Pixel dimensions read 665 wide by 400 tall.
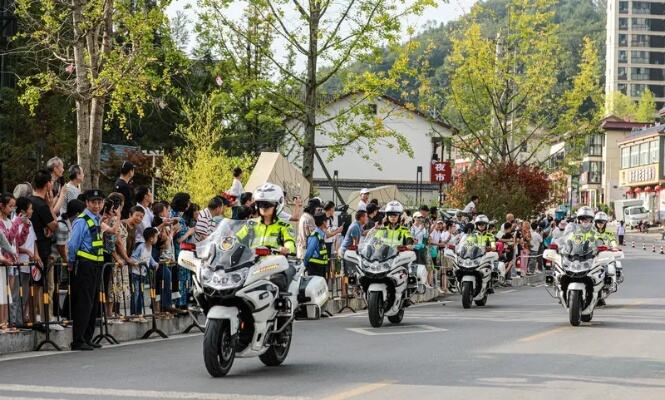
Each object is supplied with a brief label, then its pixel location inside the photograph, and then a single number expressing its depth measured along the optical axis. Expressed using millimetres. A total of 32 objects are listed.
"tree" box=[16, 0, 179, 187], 24812
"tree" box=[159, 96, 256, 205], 42188
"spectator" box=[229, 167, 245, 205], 21984
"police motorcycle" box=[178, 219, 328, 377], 11320
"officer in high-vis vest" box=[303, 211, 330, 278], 20047
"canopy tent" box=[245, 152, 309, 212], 30281
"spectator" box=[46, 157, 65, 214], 15648
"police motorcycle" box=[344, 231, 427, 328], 18062
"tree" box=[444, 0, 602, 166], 52062
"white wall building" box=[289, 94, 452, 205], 77938
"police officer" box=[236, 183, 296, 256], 12172
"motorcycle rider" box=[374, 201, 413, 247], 18594
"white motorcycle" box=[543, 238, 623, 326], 18531
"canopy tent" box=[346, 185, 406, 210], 43438
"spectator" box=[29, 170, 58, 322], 14711
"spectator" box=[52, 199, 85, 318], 15086
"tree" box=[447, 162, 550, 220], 43781
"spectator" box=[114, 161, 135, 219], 17278
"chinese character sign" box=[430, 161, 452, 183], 35469
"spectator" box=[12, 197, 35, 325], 14211
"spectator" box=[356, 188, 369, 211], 23500
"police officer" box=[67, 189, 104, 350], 14422
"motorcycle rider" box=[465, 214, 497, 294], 23969
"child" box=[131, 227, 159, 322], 16094
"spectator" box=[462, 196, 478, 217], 34794
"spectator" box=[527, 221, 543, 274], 39688
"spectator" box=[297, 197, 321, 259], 20531
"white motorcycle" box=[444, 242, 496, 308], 23500
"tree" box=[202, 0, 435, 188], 32281
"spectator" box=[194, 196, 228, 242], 17859
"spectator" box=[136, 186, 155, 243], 16719
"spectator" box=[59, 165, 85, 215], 16047
